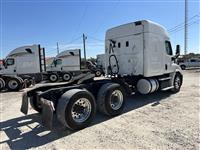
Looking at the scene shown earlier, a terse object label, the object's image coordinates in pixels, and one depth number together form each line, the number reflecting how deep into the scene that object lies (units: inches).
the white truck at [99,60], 861.4
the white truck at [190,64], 1021.3
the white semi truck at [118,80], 160.2
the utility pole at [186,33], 1235.6
